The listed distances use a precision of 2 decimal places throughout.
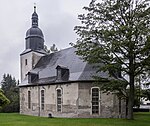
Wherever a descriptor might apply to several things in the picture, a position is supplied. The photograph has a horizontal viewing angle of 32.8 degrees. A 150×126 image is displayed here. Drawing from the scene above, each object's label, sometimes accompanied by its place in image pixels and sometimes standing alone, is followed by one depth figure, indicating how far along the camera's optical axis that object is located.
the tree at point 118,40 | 22.80
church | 29.09
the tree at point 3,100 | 27.13
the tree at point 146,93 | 25.95
